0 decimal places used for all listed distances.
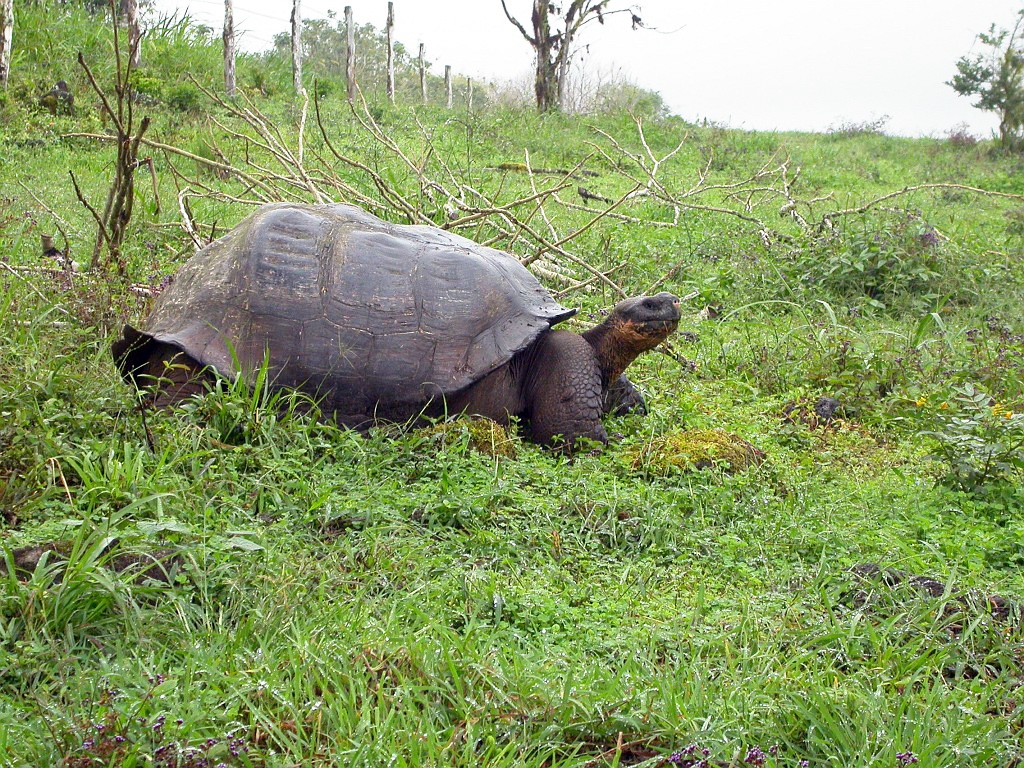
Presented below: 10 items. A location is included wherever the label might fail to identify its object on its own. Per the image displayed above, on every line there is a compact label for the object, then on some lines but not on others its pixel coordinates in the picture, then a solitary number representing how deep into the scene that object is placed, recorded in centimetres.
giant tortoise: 461
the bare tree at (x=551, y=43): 1978
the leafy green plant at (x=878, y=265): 836
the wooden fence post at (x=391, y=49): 2108
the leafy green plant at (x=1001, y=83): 2025
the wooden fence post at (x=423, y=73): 2330
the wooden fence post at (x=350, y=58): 1847
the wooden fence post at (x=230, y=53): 1675
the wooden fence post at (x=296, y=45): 1931
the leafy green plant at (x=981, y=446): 421
